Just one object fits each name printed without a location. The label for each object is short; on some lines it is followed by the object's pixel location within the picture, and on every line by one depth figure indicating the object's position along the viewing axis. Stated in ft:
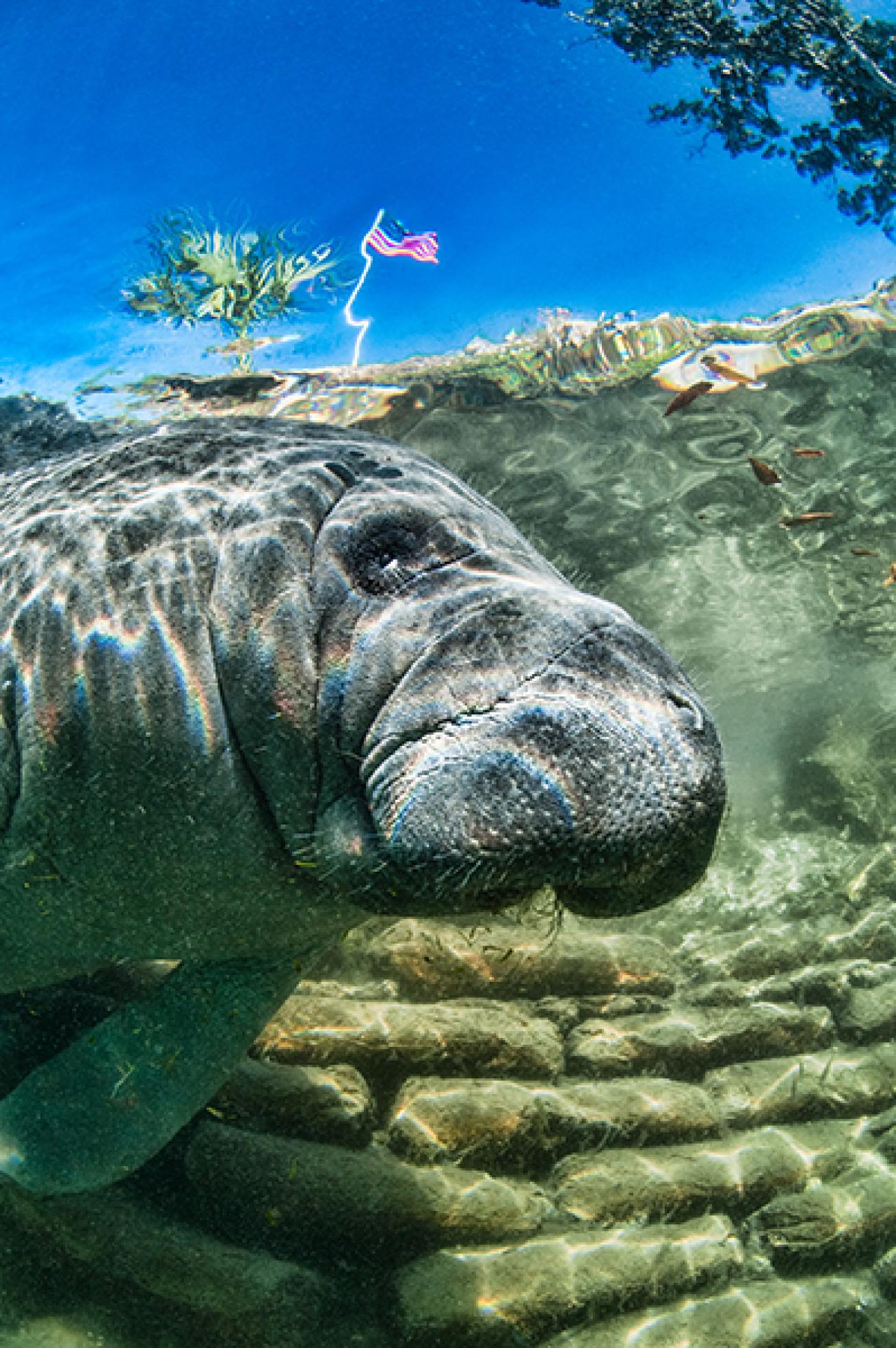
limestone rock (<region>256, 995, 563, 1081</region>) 16.53
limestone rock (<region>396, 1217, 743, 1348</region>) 12.37
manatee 7.21
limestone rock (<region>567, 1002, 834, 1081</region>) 20.15
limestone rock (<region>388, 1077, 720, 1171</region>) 15.42
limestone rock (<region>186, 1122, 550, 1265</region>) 13.34
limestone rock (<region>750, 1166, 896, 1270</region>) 16.65
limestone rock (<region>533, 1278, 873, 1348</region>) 13.30
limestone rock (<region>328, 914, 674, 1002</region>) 21.18
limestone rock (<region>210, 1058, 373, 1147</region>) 14.89
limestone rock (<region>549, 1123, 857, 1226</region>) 15.69
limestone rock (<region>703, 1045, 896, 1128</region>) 20.16
